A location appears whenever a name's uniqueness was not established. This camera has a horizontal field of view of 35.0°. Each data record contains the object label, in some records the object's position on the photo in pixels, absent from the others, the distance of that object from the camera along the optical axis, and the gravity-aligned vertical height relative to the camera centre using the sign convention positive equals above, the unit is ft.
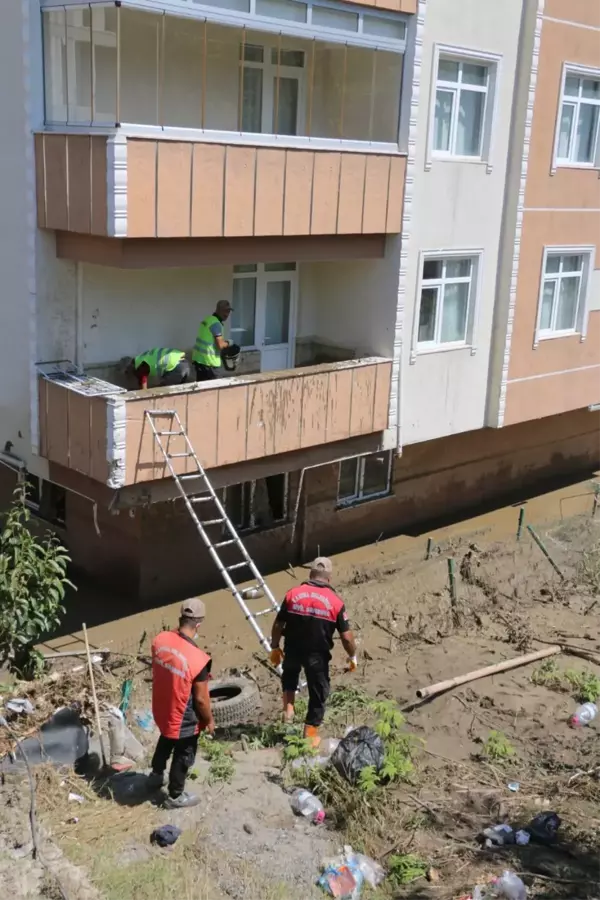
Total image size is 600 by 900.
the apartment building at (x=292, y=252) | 33.81 -2.53
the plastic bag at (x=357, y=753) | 24.31 -13.99
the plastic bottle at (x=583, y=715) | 29.89 -15.64
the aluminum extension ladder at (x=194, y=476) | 33.68 -10.65
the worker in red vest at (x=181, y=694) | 22.29 -11.61
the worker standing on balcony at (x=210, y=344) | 38.40 -6.19
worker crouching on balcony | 37.01 -6.88
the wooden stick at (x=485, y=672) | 29.68 -15.39
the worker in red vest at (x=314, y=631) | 26.07 -11.75
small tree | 29.27 -12.59
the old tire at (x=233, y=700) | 29.45 -15.84
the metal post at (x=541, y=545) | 44.91 -16.12
